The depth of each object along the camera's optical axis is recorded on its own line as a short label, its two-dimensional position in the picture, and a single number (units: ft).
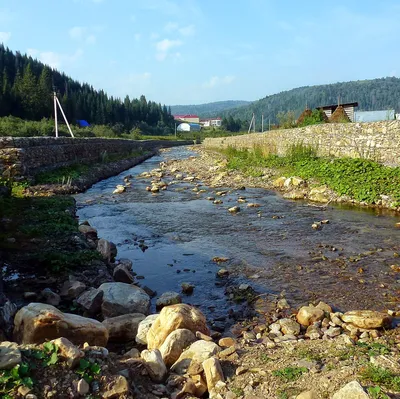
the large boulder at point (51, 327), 11.89
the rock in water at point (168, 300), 18.47
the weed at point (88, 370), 9.96
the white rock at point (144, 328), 14.49
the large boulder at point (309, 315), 16.39
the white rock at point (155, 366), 11.40
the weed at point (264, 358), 12.14
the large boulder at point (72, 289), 18.44
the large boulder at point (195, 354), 11.99
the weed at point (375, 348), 11.91
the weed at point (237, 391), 10.43
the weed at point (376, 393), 9.15
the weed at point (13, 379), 8.91
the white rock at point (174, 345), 12.76
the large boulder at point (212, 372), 11.09
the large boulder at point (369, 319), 15.38
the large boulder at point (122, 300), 17.13
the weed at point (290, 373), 10.69
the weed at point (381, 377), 9.80
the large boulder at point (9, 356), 9.35
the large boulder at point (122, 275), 21.62
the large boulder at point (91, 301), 17.10
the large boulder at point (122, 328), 15.08
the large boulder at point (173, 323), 13.91
